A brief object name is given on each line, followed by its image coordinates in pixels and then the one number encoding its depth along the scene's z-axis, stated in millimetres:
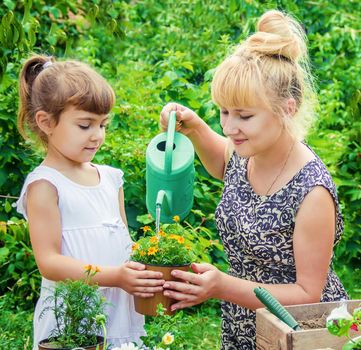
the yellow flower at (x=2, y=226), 3826
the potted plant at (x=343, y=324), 1761
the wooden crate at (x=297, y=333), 1863
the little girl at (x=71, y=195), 2465
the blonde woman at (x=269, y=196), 2330
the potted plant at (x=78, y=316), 2037
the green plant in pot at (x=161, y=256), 2211
